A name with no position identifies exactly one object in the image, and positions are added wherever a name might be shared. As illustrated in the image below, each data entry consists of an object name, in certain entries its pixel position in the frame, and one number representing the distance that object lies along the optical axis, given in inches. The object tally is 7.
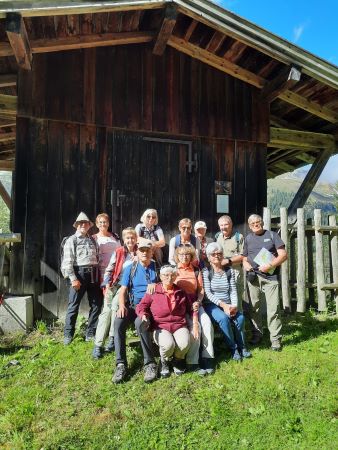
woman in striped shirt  200.7
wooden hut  256.8
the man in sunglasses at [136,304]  181.3
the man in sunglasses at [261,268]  220.2
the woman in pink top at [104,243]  230.7
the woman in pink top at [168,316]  183.2
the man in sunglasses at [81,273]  218.8
